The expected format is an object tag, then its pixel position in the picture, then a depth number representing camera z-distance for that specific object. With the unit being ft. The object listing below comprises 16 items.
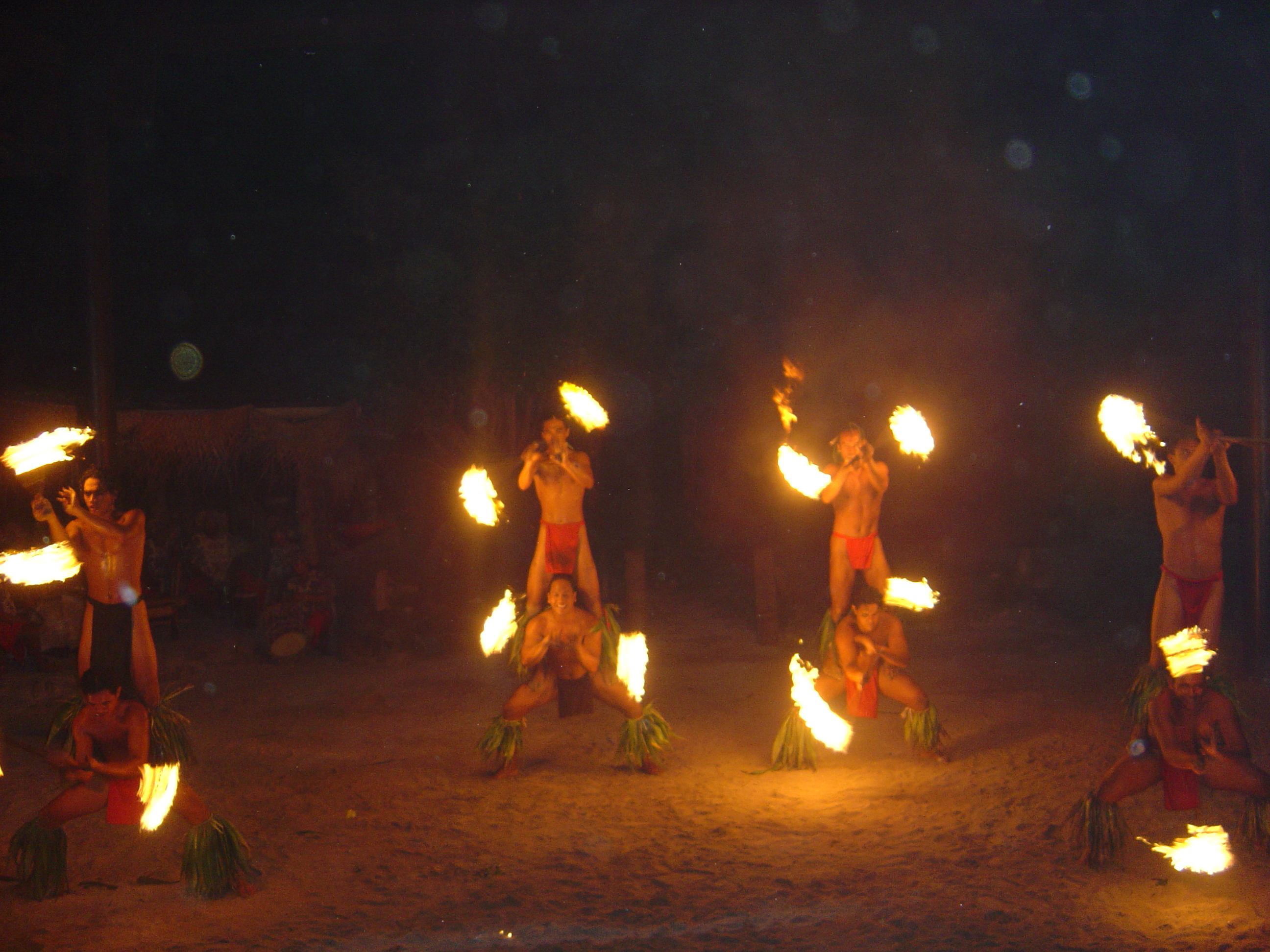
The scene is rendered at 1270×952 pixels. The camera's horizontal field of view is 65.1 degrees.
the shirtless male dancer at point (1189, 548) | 16.53
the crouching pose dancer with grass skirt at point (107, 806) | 14.69
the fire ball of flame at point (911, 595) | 19.92
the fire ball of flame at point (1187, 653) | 14.75
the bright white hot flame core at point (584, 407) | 20.59
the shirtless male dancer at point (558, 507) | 20.88
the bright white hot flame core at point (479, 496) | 20.21
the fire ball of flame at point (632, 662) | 20.20
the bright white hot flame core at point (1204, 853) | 14.37
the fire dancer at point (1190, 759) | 14.43
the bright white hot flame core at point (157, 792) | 14.64
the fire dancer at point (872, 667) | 19.98
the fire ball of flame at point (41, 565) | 14.71
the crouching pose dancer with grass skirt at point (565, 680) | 19.83
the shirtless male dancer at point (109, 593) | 15.53
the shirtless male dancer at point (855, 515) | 20.44
